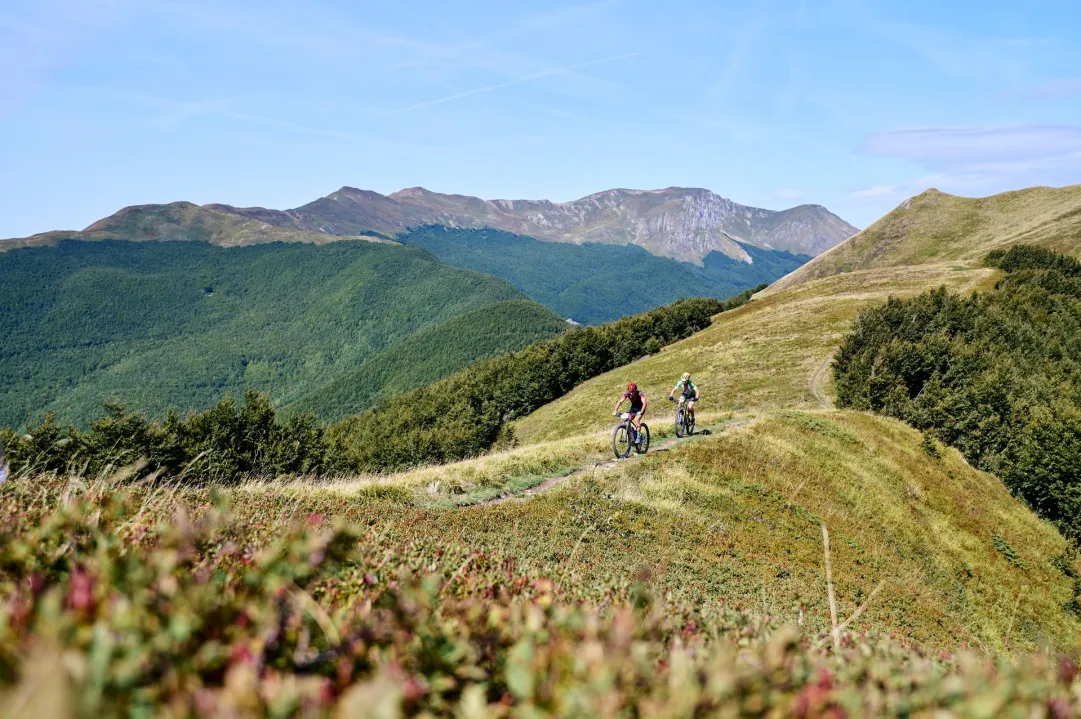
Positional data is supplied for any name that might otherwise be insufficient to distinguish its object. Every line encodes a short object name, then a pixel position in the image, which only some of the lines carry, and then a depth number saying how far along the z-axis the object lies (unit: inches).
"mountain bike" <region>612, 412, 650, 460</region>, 857.5
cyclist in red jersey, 840.9
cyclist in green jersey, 1007.0
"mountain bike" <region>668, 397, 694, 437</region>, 1023.0
